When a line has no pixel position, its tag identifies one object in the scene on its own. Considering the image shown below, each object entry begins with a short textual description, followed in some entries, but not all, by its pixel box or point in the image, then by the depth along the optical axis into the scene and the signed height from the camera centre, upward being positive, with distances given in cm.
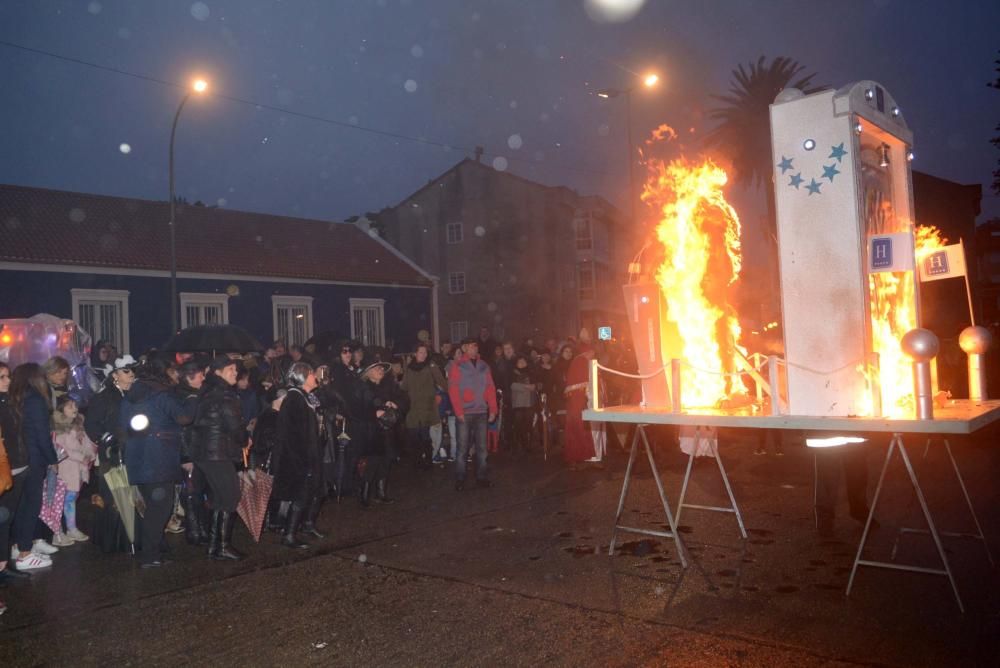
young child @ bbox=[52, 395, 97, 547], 871 -85
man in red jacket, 1112 -61
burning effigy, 592 +57
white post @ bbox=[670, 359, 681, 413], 653 -31
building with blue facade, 2375 +328
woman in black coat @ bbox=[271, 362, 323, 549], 782 -81
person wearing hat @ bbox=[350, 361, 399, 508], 994 -80
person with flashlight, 753 -70
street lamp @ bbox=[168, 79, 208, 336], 1958 +295
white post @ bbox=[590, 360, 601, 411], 694 -30
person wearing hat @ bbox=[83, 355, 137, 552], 807 -81
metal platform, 530 -56
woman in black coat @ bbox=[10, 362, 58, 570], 721 -55
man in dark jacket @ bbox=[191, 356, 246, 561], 764 -81
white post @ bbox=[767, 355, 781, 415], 598 -27
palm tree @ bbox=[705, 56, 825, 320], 3238 +920
